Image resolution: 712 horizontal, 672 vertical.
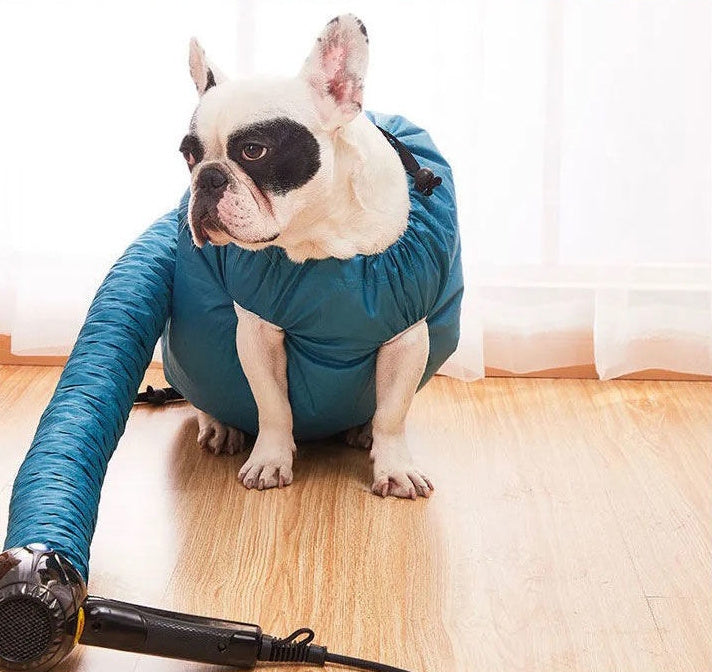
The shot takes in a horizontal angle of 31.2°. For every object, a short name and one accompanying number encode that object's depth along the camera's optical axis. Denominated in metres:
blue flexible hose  1.48
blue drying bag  1.65
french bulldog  1.64
